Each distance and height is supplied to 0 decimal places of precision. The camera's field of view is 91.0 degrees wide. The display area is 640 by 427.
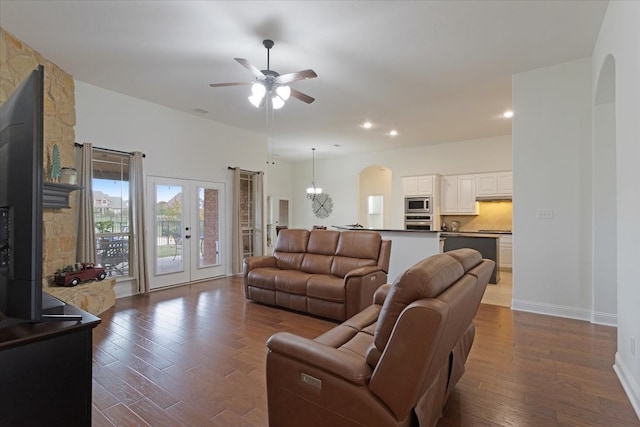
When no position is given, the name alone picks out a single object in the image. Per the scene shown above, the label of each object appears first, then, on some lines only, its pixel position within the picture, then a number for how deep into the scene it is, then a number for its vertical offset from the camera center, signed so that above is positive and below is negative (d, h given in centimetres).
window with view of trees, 465 +4
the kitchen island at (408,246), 486 -53
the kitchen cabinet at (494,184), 710 +66
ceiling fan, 327 +138
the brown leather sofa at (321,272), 369 -80
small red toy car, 374 -75
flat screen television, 99 +5
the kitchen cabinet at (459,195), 756 +43
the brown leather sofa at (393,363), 129 -71
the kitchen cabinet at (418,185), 790 +72
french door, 537 -31
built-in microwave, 793 +20
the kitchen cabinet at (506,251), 702 -87
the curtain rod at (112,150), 437 +96
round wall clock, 991 +26
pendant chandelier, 919 +85
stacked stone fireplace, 342 +95
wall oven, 793 -23
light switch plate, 395 -2
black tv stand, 100 -54
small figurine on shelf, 382 +59
